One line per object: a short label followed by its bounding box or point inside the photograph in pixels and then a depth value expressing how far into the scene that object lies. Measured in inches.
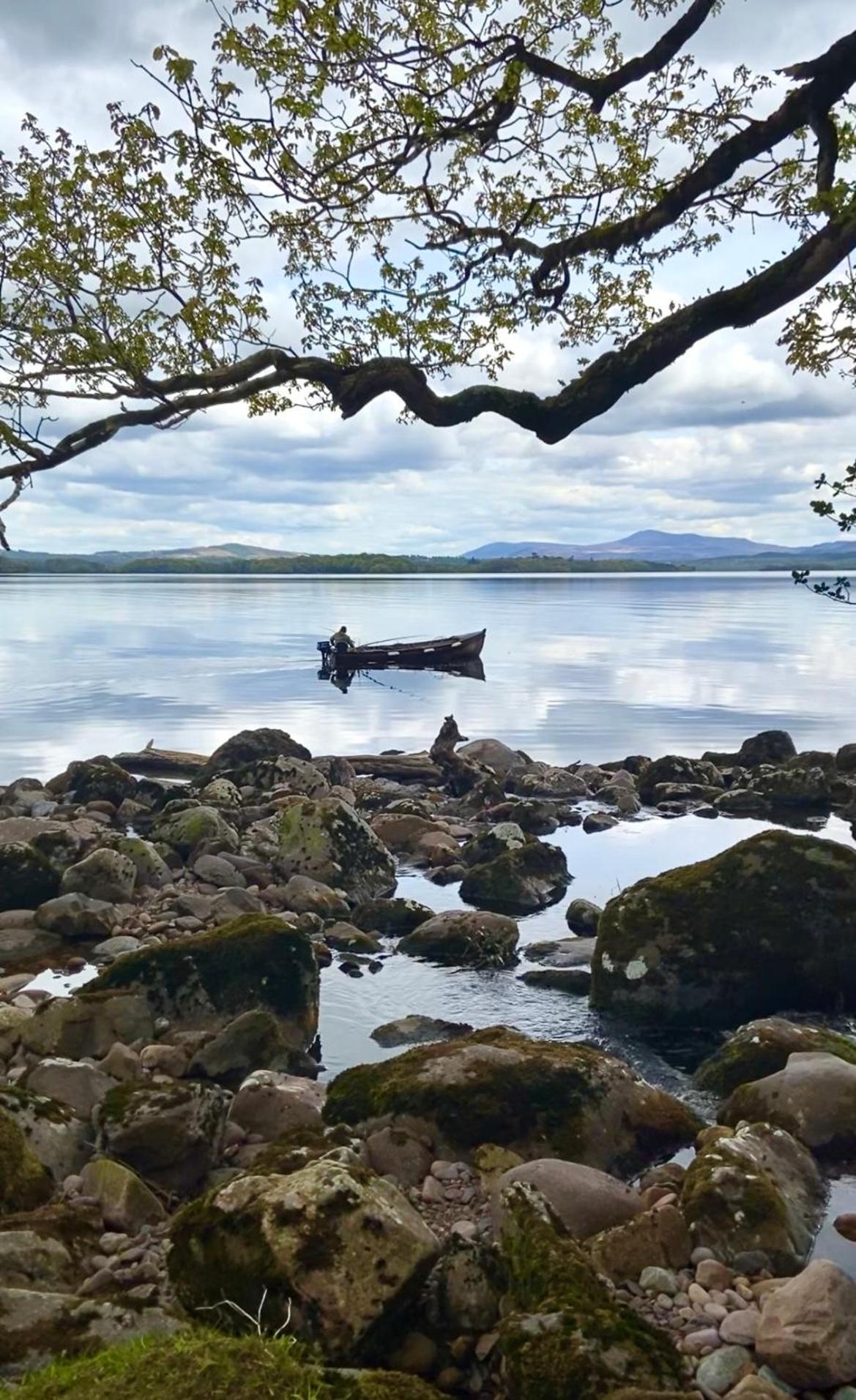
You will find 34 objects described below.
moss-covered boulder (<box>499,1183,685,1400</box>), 171.9
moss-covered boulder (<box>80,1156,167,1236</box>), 236.7
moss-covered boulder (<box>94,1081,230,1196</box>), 270.5
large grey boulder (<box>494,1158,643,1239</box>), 239.0
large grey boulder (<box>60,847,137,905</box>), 532.1
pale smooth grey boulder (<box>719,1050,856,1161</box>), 283.6
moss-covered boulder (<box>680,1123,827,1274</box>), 231.0
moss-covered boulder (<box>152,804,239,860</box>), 624.4
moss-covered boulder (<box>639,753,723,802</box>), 900.6
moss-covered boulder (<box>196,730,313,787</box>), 946.1
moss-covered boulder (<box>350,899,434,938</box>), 524.1
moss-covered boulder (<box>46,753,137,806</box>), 823.1
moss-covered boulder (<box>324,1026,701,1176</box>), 284.0
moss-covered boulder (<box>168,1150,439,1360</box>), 188.1
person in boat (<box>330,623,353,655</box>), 1942.7
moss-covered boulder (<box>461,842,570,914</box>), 575.5
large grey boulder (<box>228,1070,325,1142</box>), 298.8
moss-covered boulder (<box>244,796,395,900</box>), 579.5
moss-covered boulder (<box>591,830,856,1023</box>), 413.1
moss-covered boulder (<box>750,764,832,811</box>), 860.8
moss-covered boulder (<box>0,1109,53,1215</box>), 237.0
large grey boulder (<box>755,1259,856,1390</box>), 183.5
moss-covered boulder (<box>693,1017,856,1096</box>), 329.7
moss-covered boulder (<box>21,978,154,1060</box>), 343.9
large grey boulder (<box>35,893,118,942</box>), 491.8
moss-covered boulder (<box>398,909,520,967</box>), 479.2
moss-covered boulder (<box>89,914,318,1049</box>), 380.8
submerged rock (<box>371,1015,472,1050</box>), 389.1
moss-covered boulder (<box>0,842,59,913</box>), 523.5
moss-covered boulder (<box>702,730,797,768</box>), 1035.3
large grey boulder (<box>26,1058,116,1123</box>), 296.8
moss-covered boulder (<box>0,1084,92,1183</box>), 263.0
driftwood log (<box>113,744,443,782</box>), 970.1
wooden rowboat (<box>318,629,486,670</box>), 1905.8
